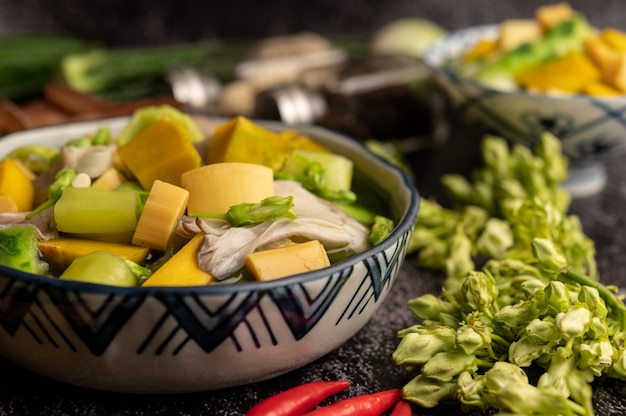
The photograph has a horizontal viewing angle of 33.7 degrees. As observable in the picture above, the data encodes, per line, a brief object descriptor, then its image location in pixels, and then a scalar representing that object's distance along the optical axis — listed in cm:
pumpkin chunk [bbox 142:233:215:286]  38
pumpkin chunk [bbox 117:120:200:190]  43
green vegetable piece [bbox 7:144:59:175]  47
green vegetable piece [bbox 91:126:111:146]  47
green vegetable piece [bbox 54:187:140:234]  41
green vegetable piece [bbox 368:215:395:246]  42
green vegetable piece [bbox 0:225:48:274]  39
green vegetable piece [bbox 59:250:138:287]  37
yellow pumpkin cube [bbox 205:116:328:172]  44
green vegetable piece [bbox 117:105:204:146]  47
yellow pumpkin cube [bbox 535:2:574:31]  65
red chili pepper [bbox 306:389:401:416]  39
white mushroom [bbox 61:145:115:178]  44
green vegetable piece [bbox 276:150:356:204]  45
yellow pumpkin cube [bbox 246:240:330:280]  38
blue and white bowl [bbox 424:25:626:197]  56
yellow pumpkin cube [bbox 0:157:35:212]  43
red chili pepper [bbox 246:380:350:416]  38
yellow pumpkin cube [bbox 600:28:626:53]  59
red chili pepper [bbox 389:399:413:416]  39
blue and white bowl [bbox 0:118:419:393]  36
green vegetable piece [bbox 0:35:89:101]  74
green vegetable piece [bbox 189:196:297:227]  40
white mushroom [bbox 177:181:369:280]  39
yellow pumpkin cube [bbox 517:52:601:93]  57
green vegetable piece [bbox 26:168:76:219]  42
